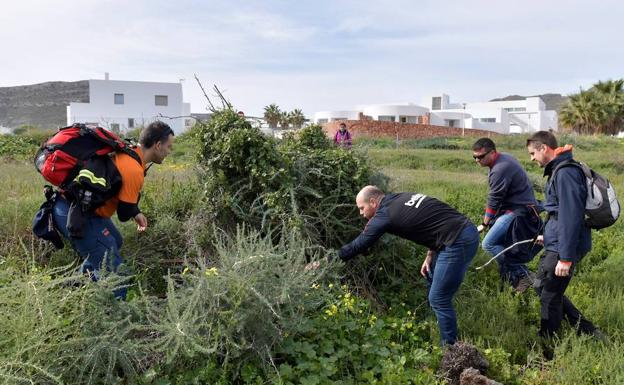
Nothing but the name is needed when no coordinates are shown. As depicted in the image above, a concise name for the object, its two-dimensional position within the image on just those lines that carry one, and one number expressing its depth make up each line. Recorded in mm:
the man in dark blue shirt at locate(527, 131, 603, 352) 4066
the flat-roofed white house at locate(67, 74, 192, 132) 43469
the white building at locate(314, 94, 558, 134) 53719
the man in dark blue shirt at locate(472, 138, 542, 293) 5594
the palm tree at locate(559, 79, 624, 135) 41250
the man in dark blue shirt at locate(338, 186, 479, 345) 4125
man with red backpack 3852
